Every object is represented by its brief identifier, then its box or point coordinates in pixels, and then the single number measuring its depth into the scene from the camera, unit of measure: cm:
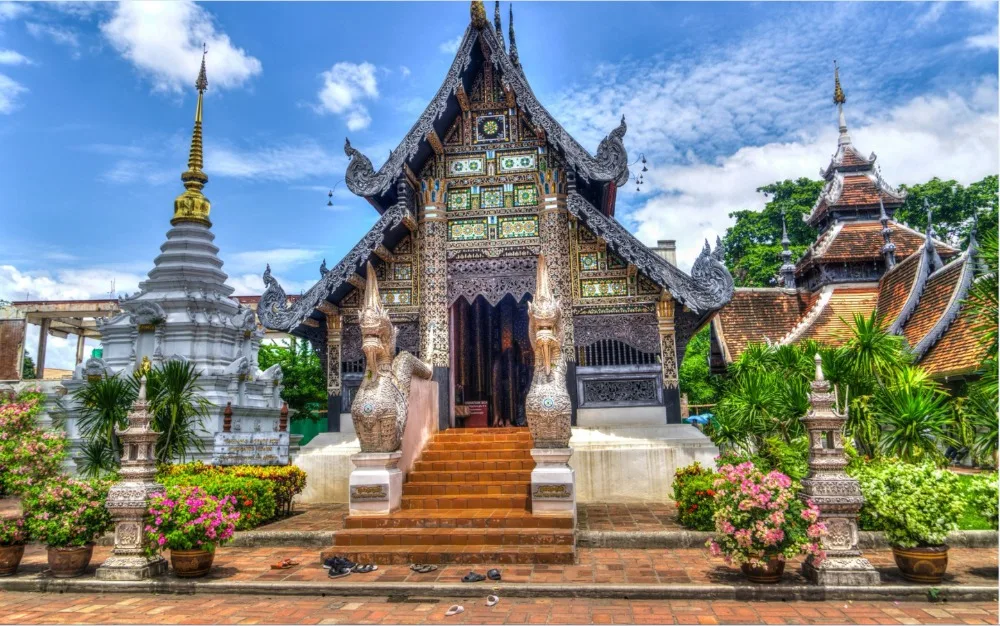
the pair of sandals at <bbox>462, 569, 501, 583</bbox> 613
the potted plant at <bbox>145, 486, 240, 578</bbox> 632
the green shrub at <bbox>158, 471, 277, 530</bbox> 826
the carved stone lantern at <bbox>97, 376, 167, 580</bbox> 637
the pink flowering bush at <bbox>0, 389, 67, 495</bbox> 751
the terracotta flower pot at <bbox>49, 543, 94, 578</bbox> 647
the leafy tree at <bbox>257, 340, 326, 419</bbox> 2653
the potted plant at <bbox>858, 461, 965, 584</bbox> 571
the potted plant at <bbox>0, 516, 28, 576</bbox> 665
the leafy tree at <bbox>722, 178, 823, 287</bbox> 2903
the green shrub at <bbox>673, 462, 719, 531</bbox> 762
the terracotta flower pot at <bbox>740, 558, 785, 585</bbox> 572
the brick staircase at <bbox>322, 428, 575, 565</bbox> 693
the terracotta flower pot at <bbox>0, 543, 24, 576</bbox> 670
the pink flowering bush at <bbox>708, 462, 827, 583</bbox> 564
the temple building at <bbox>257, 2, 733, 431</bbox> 1044
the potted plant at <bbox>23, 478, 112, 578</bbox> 647
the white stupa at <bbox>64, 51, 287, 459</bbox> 1609
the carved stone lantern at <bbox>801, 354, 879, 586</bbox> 568
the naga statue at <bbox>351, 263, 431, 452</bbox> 790
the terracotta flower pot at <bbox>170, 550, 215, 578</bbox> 636
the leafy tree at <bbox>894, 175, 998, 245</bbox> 2742
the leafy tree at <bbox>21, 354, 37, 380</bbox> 3316
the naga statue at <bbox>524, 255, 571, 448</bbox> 763
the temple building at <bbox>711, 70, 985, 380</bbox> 1383
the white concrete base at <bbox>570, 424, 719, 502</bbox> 980
